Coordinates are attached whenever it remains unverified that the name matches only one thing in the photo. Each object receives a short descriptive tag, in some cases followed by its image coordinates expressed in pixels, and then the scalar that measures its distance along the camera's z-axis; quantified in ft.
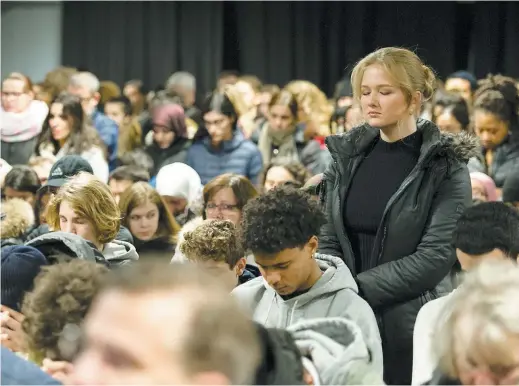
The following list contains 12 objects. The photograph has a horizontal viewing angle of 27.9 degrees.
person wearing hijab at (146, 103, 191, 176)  21.81
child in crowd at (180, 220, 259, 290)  11.00
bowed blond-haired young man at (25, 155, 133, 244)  13.71
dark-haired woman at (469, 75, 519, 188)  17.56
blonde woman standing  9.83
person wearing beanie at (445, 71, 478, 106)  27.68
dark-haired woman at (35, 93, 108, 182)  20.35
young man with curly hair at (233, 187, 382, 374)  8.87
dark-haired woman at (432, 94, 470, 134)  18.97
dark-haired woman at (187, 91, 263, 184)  20.85
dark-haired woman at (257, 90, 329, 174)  22.21
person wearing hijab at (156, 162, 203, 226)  17.72
